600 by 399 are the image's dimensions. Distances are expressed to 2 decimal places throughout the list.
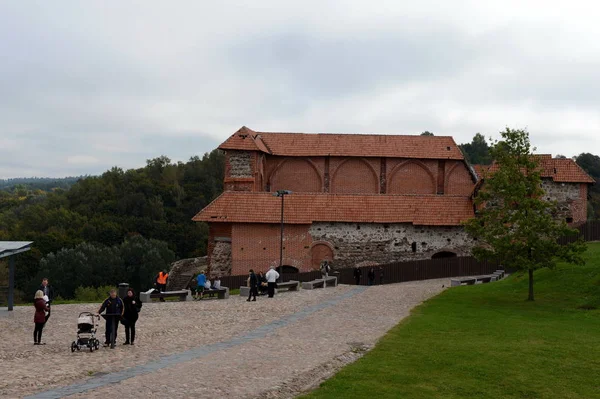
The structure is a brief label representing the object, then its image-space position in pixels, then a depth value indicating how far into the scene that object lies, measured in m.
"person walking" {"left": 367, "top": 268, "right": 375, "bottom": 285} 34.13
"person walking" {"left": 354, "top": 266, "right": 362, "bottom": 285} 34.66
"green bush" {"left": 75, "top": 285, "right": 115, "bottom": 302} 51.96
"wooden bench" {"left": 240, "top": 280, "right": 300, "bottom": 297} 26.47
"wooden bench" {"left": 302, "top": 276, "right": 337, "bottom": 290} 28.00
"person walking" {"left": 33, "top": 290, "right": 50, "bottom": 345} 13.96
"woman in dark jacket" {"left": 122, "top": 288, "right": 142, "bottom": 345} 14.07
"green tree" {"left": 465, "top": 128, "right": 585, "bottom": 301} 21.62
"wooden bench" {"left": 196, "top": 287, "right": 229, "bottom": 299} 24.17
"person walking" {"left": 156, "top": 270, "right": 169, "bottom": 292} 25.06
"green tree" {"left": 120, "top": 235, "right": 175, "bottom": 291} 63.94
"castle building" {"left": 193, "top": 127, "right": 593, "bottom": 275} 37.16
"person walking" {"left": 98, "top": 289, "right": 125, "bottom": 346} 13.83
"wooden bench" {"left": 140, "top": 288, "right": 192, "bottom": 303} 23.00
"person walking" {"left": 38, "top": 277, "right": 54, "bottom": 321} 16.56
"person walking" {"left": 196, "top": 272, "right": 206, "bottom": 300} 24.78
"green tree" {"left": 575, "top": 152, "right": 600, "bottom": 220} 71.81
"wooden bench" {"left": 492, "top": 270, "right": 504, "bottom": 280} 31.48
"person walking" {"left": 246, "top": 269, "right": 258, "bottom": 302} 22.61
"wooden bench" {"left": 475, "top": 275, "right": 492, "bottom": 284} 30.31
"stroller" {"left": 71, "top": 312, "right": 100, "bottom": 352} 13.17
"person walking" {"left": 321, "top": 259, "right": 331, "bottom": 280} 32.46
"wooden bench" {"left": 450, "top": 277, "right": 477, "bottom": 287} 29.05
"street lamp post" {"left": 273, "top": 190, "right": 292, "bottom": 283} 31.17
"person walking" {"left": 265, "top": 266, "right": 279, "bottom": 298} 23.91
